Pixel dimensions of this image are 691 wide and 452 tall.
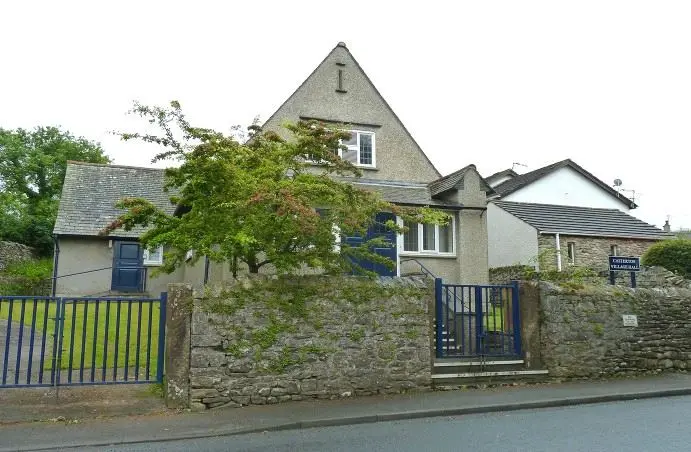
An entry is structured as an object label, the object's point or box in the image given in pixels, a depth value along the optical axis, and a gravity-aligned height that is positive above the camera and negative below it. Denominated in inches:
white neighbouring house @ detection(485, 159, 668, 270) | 1072.2 +173.5
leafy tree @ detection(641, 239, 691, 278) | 772.6 +74.5
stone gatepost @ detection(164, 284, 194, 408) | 365.1 -22.5
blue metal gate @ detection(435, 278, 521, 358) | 453.4 -9.5
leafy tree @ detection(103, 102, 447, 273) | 376.5 +69.1
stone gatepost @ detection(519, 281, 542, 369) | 477.1 -10.4
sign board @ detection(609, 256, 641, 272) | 530.6 +43.1
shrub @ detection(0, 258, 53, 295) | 943.8 +38.2
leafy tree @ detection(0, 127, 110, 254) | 1518.2 +401.1
